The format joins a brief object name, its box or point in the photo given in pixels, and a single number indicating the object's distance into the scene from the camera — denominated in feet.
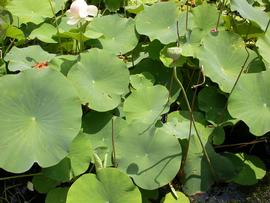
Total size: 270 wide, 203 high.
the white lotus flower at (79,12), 5.67
